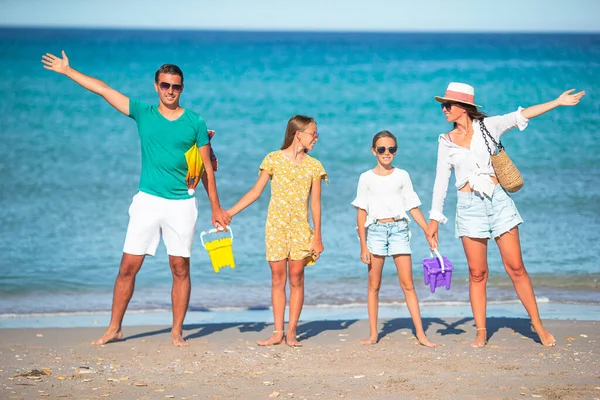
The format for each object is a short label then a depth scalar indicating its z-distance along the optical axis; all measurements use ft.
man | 42.22
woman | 41.70
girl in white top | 43.56
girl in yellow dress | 43.94
